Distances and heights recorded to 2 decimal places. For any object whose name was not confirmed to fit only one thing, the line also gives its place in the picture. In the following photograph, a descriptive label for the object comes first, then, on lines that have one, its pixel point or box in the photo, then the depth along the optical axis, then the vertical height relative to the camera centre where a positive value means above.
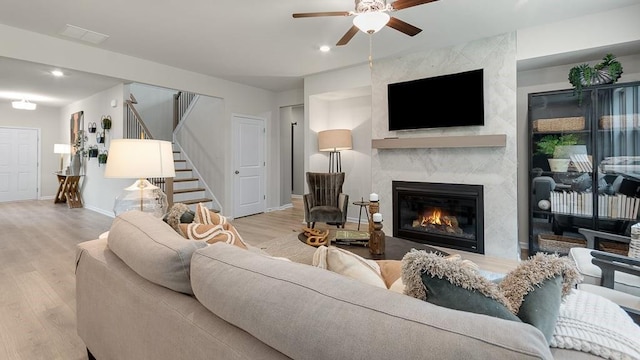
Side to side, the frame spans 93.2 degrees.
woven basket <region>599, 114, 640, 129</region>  2.79 +0.56
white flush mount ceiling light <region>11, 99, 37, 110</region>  6.42 +1.70
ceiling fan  2.11 +1.21
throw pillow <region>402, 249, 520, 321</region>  0.70 -0.25
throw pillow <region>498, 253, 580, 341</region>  0.72 -0.27
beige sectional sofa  0.57 -0.31
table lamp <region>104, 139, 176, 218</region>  1.94 +0.11
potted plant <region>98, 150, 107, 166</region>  5.45 +0.48
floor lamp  4.96 +0.70
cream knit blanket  0.69 -0.37
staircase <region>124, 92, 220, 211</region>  5.26 +0.02
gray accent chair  4.23 -0.26
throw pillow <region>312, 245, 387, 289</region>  0.98 -0.28
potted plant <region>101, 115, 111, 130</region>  5.32 +1.08
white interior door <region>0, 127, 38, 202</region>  7.37 +0.51
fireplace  3.60 -0.42
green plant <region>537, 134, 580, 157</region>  3.09 +0.41
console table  6.59 -0.14
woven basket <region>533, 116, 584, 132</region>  3.03 +0.59
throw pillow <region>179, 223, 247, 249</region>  1.50 -0.25
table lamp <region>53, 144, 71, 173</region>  7.02 +0.82
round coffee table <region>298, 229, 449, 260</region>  2.16 -0.52
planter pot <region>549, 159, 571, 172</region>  3.12 +0.17
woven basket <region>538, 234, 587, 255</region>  3.15 -0.66
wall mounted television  3.53 +1.00
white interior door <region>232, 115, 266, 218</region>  5.70 +0.35
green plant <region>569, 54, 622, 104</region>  2.84 +1.02
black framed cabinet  2.83 +0.16
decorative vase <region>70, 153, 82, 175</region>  6.59 +0.45
